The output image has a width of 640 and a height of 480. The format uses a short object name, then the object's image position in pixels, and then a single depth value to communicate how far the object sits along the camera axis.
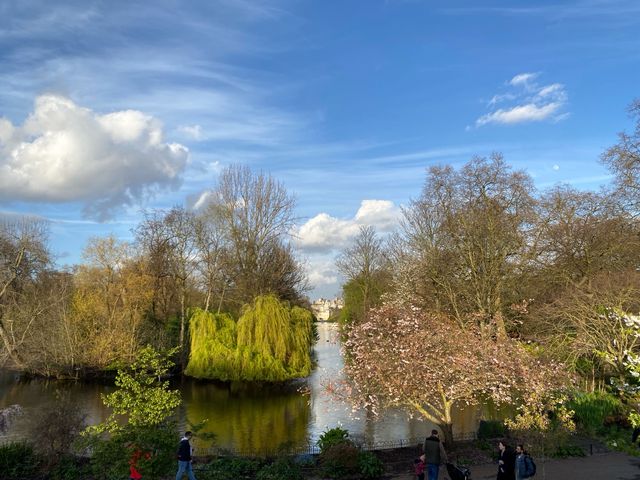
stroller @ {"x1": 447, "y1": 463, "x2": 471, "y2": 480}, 11.17
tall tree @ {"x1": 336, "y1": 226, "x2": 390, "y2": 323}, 54.22
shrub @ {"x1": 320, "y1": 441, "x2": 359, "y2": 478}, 12.75
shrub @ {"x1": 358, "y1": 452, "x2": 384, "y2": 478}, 12.74
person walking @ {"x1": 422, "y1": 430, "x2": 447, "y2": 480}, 11.59
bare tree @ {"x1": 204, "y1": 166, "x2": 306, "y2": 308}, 38.88
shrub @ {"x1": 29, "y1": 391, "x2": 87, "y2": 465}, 12.93
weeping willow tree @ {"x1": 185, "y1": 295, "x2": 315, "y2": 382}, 32.38
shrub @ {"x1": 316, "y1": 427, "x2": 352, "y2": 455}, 13.62
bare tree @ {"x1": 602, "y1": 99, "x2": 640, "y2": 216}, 22.89
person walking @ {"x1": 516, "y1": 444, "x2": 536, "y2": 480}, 10.60
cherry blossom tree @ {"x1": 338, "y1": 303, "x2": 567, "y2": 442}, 14.79
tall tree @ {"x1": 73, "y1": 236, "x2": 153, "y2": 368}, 34.50
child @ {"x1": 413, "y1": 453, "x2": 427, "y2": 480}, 11.86
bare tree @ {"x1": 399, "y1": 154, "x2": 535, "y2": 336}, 28.52
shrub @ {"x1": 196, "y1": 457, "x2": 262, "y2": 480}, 12.55
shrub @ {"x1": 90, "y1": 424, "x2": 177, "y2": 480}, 11.83
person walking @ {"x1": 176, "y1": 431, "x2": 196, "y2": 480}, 11.98
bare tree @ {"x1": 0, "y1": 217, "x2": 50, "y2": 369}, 34.84
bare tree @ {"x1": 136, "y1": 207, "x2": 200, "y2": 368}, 42.25
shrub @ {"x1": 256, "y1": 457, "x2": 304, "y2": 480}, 12.34
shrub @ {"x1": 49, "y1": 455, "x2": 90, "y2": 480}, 12.66
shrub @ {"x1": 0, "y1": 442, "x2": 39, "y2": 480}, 12.82
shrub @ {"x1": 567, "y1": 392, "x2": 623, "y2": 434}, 17.04
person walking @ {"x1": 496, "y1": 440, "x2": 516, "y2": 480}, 11.14
